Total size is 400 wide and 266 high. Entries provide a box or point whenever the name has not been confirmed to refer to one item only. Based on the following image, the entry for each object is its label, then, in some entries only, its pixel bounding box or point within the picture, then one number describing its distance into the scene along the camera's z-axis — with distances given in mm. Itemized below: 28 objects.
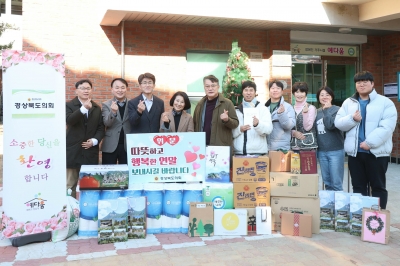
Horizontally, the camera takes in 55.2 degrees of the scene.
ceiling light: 8913
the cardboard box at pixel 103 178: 4398
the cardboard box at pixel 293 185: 4570
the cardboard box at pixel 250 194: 4633
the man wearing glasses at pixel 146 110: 4902
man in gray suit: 5000
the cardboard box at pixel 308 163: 4629
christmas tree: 7727
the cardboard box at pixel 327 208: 4727
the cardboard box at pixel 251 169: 4659
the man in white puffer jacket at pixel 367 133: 4488
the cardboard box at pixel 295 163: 4641
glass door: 10117
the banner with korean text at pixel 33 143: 3961
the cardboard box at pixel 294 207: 4586
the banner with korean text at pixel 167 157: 4742
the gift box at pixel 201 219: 4445
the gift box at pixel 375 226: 4215
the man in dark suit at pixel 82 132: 4754
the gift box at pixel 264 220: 4539
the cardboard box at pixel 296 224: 4453
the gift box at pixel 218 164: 4785
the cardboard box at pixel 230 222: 4488
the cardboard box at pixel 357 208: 4426
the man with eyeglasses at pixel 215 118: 4891
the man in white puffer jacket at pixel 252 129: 4796
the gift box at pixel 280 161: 4715
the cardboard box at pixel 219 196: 4590
